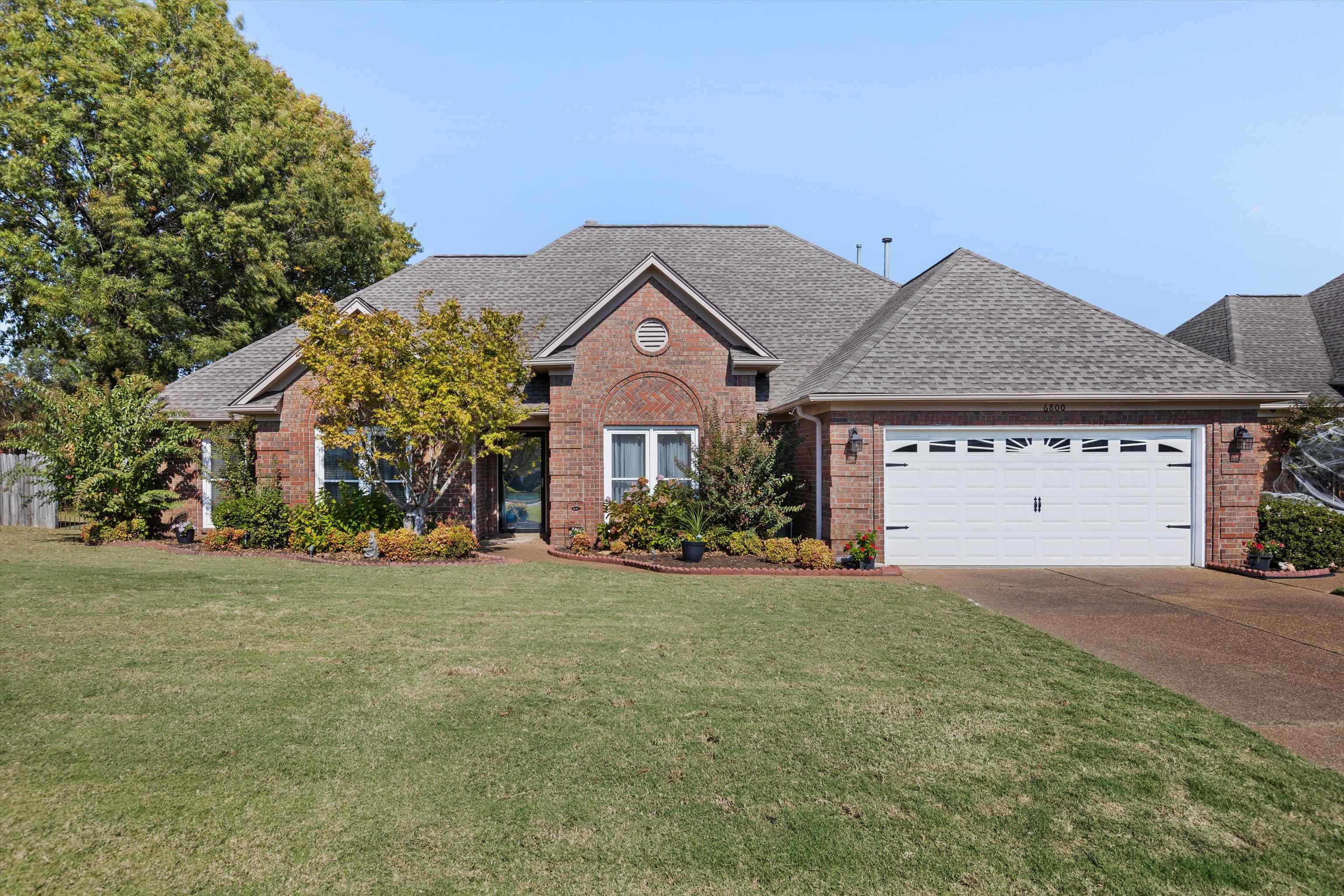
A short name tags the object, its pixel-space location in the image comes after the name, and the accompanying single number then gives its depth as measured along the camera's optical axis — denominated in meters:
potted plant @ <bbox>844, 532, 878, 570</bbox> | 12.33
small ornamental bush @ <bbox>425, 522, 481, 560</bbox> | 13.44
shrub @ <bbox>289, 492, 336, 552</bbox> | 14.09
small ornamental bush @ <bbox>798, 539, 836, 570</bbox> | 12.38
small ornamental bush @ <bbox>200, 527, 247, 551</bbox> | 14.32
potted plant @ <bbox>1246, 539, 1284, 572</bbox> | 12.41
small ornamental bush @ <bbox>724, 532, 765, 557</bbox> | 13.45
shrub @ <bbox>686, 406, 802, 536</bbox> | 13.65
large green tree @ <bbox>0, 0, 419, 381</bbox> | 21.70
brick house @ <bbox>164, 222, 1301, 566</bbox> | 13.03
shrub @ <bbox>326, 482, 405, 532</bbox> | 14.53
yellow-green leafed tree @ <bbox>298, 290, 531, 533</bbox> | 13.00
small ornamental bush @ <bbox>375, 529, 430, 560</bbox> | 13.33
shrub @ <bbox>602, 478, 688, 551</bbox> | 14.00
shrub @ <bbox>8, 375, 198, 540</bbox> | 15.42
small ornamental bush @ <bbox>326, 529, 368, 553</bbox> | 14.05
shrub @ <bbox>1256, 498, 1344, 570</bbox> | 12.56
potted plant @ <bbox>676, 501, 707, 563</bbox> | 12.85
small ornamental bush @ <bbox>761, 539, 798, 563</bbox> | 12.64
